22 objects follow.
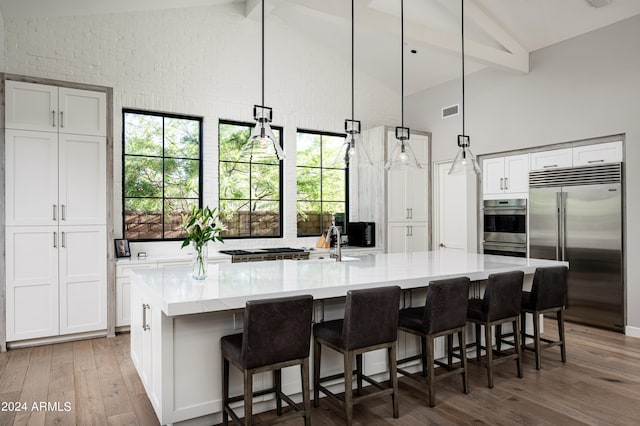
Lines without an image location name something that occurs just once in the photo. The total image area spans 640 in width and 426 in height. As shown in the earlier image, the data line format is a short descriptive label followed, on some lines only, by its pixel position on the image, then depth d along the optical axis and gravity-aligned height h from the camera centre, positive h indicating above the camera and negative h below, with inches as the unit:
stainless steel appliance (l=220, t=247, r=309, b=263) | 215.5 -21.0
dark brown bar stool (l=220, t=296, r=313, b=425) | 90.7 -28.1
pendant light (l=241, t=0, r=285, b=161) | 121.2 +21.0
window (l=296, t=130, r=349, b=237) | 263.7 +18.8
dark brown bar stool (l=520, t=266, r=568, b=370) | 144.6 -29.4
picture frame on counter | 194.8 -15.5
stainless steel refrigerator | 191.9 -9.9
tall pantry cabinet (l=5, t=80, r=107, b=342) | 166.4 +1.8
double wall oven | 228.7 -7.8
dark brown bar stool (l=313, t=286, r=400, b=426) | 102.1 -29.6
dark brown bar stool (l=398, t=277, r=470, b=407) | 116.2 -30.2
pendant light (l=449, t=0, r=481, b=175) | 159.0 +19.5
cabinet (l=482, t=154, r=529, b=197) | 228.7 +21.1
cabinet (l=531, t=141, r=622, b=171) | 192.2 +27.1
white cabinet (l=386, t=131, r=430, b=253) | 265.0 +5.9
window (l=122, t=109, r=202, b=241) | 212.1 +21.5
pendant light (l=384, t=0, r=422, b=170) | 151.5 +21.0
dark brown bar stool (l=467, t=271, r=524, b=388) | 129.9 -29.8
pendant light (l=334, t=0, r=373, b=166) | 144.6 +22.9
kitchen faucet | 145.8 -13.4
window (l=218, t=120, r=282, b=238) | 238.2 +14.0
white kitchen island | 99.1 -26.0
